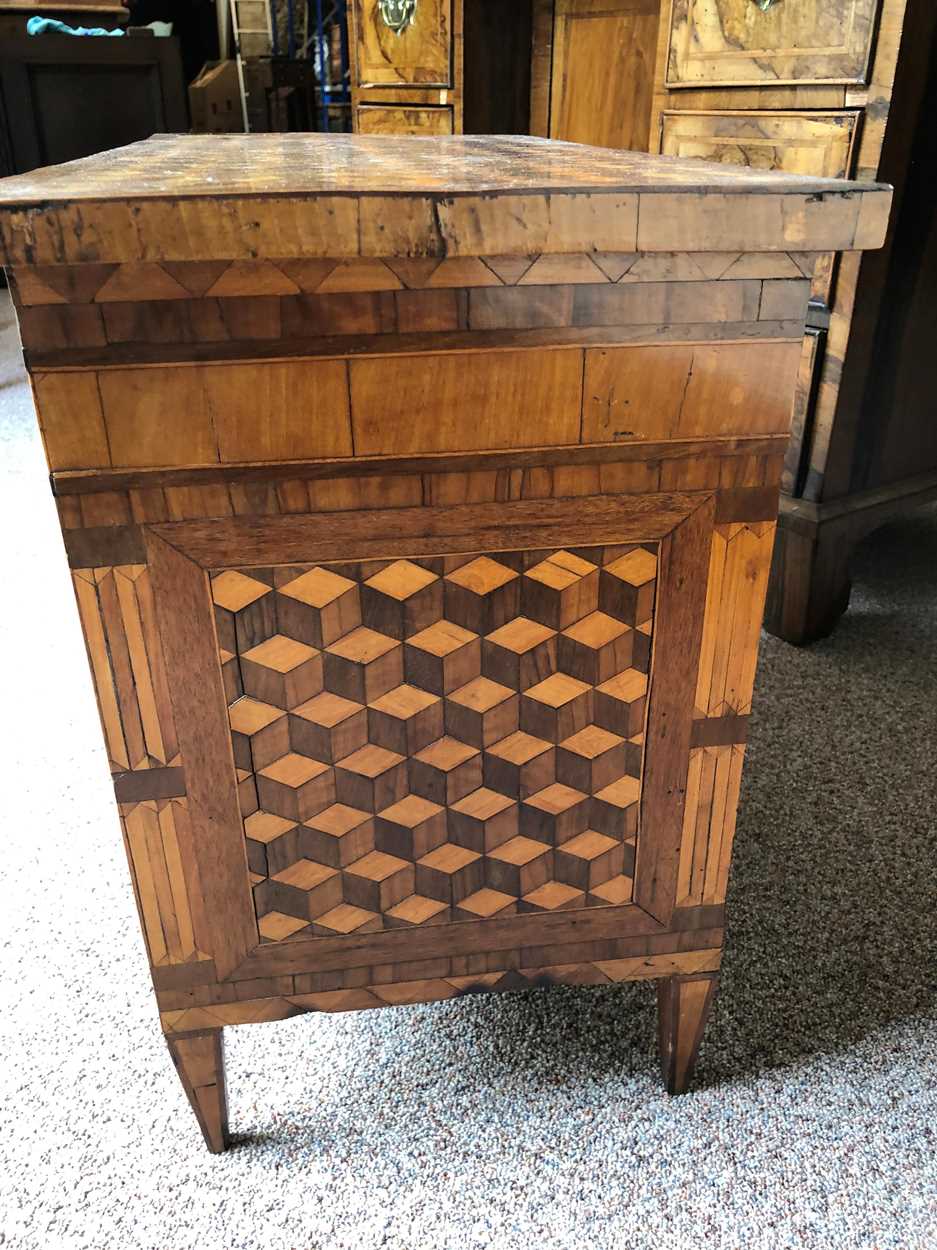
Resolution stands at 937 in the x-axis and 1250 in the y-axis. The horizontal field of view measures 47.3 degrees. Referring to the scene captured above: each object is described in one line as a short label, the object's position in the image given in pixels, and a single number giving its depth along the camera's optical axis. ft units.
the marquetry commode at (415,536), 1.83
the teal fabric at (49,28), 12.69
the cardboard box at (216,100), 13.97
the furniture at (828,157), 4.16
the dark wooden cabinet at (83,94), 12.51
